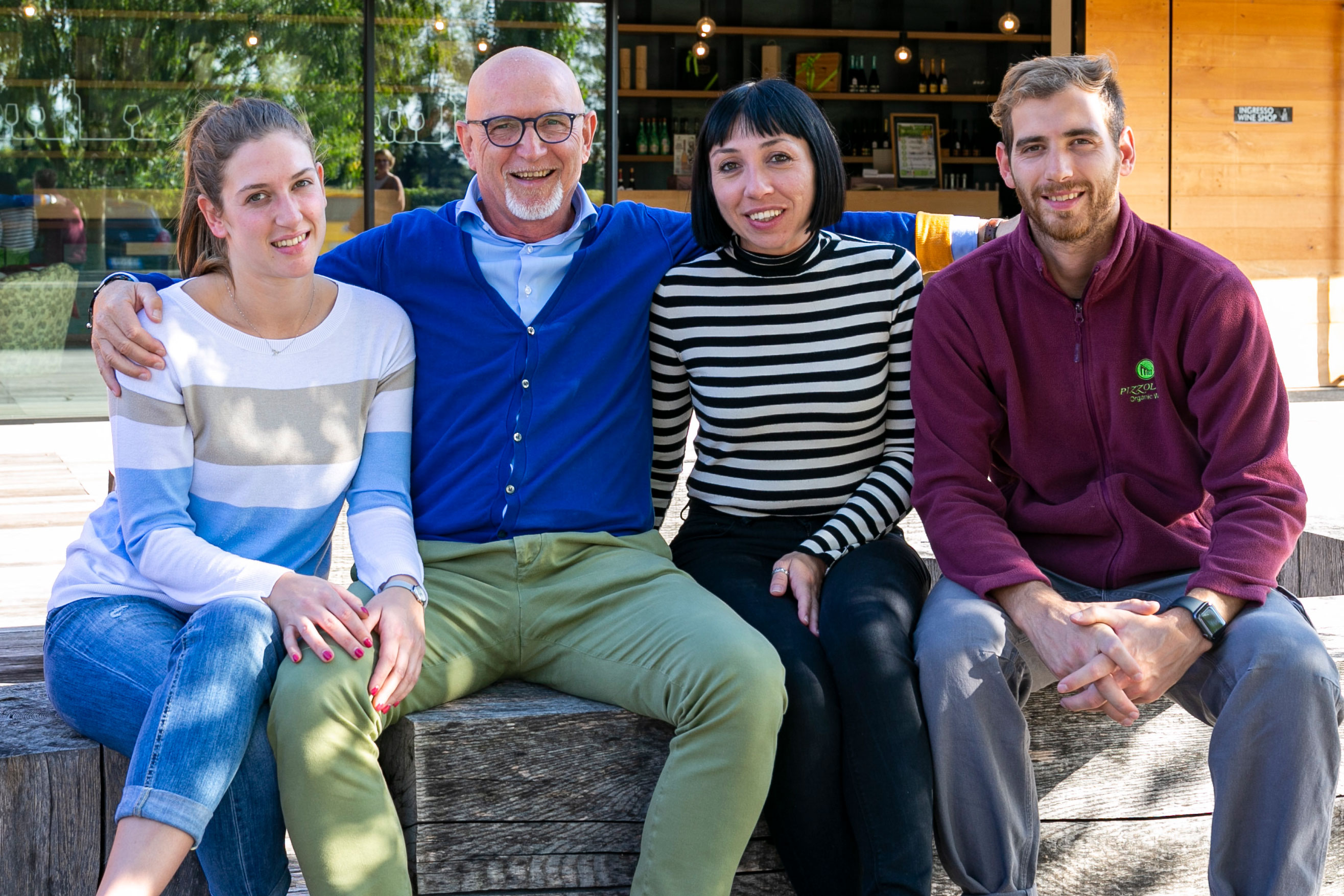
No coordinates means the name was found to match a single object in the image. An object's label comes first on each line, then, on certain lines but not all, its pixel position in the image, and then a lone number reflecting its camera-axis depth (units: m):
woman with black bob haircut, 2.14
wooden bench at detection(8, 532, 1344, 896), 1.86
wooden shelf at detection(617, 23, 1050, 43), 9.55
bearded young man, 1.76
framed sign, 9.45
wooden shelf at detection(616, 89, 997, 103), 9.48
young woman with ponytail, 1.73
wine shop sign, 7.78
